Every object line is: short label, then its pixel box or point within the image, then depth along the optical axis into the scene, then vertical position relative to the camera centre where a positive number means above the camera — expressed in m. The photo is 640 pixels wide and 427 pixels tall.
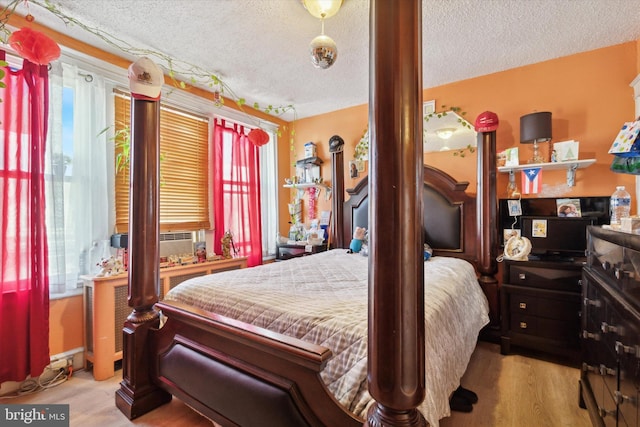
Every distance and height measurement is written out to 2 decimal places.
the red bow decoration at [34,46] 1.38 +0.84
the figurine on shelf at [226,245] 3.31 -0.35
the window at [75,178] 2.22 +0.31
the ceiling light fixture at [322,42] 1.88 +1.11
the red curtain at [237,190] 3.45 +0.30
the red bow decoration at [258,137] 3.11 +0.82
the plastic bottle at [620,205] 1.70 +0.03
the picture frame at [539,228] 2.49 -0.15
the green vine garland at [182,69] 2.02 +1.42
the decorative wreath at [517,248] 2.46 -0.32
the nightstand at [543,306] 2.21 -0.76
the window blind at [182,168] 2.98 +0.50
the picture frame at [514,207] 2.77 +0.04
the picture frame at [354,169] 3.83 +0.57
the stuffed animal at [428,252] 2.70 -0.38
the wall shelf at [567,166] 2.44 +0.39
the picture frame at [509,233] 2.66 -0.21
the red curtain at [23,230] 1.98 -0.09
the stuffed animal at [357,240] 3.09 -0.29
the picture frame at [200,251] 3.11 -0.39
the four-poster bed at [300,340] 0.74 -0.44
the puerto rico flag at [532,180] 2.67 +0.28
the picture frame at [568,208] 2.52 +0.02
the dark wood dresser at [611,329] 1.06 -0.52
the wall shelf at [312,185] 4.03 +0.39
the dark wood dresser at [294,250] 3.58 -0.46
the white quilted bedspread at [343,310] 1.07 -0.47
